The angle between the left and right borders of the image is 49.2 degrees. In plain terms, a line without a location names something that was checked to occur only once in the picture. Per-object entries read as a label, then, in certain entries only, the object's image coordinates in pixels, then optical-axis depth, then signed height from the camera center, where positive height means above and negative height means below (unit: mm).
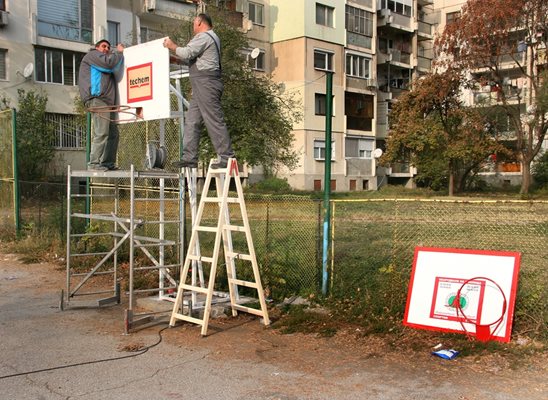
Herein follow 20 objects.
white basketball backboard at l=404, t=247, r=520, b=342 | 6188 -1281
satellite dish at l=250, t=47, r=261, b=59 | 35938 +7218
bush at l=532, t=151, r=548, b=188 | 46562 +173
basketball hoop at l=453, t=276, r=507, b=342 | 6117 -1568
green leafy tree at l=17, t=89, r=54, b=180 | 27625 +1677
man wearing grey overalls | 6965 +1016
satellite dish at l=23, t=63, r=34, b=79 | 29266 +4949
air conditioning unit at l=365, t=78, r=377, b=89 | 48562 +7252
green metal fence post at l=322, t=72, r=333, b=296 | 7770 -458
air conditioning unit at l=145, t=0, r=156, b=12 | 33875 +9438
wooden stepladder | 6640 -913
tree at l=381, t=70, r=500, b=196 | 39375 +2841
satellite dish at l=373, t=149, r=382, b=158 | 47406 +1556
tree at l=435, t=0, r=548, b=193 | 36156 +8265
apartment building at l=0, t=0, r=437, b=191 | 30438 +7729
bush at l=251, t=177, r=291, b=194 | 40031 -945
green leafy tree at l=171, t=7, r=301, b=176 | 30375 +3565
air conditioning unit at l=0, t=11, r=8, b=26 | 28969 +7409
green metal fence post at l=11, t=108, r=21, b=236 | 13414 -299
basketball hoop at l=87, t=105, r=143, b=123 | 7727 +795
